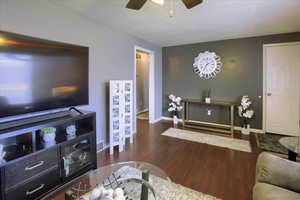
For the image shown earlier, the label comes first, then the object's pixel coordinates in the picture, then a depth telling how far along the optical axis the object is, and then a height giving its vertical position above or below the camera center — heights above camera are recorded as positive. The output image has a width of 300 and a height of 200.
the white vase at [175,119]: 4.62 -0.65
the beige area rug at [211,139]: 3.05 -0.91
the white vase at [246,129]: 3.73 -0.77
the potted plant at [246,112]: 3.66 -0.37
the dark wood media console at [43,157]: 1.45 -0.66
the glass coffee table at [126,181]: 1.27 -0.76
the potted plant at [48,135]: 1.81 -0.44
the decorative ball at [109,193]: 0.94 -0.58
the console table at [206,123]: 3.73 -0.73
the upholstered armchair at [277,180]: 1.09 -0.65
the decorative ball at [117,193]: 0.96 -0.59
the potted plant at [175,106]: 4.61 -0.27
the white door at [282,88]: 3.44 +0.19
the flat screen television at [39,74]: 1.56 +0.26
